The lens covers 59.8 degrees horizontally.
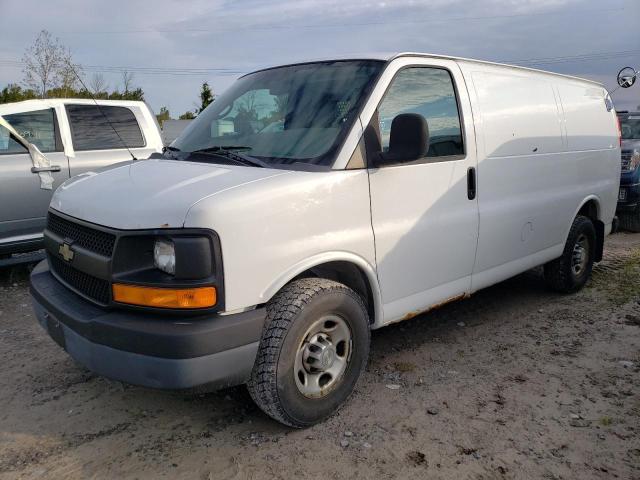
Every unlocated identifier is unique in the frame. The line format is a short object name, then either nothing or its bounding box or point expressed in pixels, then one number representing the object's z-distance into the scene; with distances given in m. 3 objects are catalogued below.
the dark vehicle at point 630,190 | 8.97
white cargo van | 2.55
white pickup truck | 5.73
